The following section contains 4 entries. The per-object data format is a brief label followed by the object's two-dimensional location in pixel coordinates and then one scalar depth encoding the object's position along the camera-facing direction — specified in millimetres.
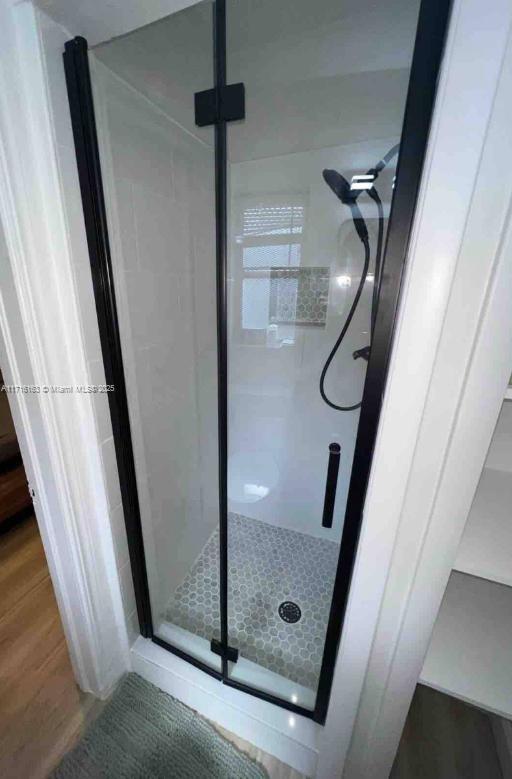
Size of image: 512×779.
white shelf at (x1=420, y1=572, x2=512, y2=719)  669
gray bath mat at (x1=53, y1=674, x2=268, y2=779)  996
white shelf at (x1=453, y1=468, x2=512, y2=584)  589
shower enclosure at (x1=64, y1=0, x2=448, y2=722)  808
